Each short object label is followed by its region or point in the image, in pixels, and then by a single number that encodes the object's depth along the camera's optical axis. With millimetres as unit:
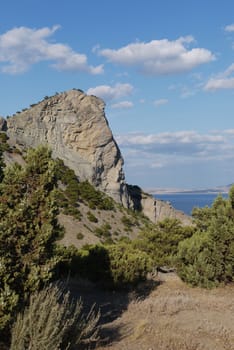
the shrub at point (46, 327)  5699
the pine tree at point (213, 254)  13961
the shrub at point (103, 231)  47844
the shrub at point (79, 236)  42312
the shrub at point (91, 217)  50794
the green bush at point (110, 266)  14148
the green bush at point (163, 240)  20380
